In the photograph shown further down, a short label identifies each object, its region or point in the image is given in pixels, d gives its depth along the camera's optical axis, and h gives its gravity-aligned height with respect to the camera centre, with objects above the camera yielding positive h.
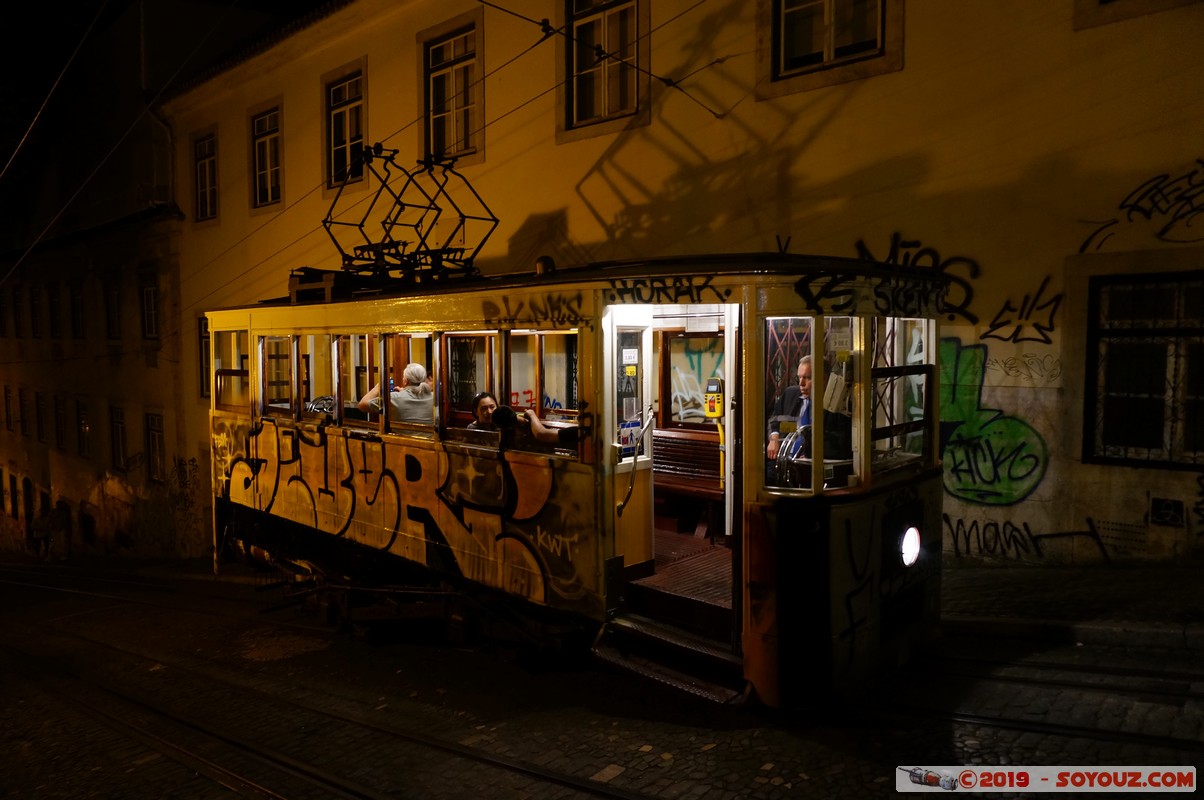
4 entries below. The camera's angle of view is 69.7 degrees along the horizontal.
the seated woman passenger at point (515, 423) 6.01 -0.55
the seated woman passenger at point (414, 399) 7.50 -0.43
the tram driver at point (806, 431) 5.28 -0.52
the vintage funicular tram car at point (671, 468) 5.05 -0.87
